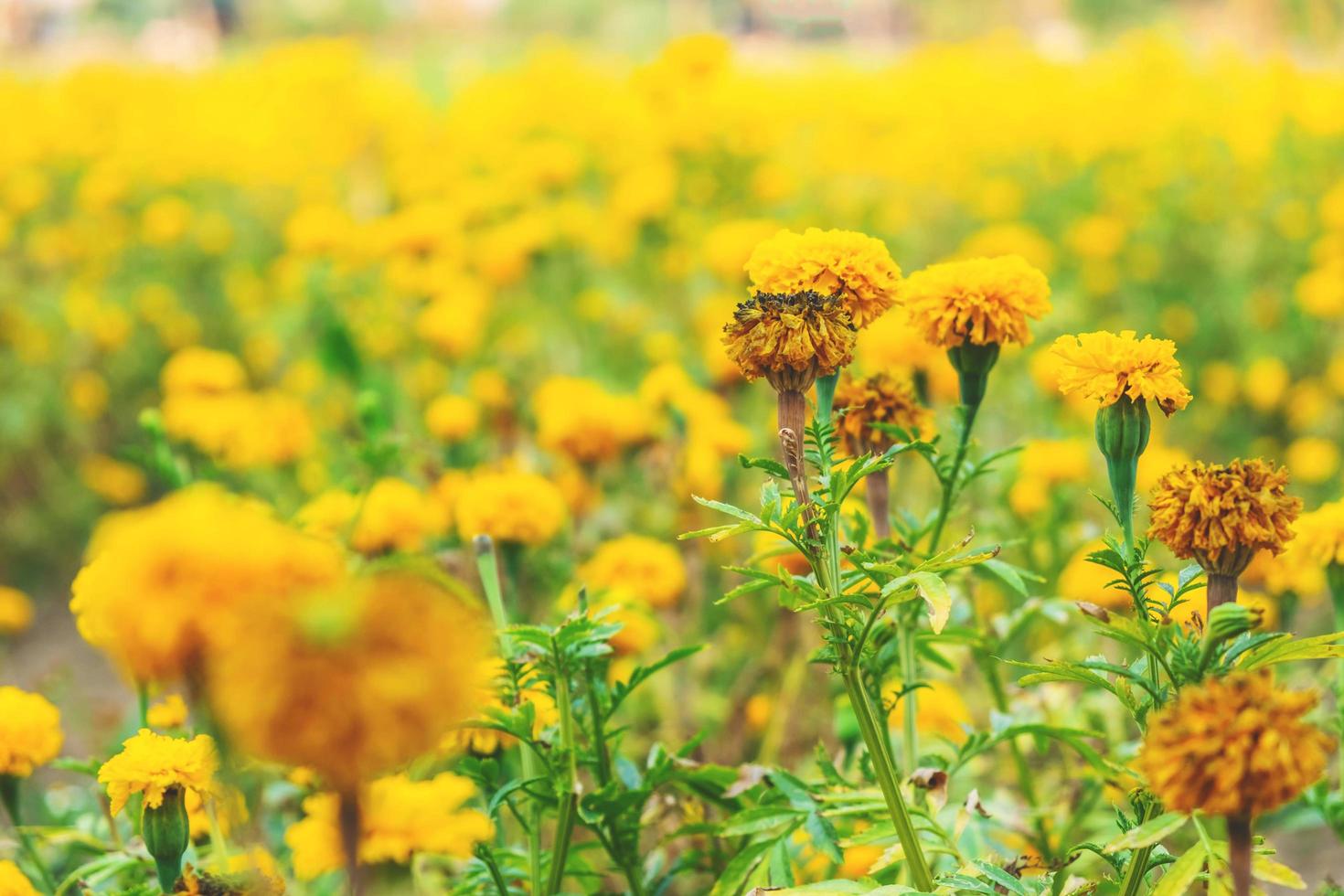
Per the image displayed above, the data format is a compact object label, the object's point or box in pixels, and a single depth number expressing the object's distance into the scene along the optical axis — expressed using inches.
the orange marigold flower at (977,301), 51.3
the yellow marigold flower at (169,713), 54.1
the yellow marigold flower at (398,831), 52.5
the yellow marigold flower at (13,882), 50.2
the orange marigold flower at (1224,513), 47.2
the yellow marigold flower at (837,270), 50.1
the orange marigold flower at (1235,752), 43.5
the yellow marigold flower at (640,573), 62.8
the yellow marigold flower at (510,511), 60.0
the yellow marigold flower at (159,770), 48.6
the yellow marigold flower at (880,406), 53.2
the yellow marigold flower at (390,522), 61.4
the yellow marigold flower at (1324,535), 53.5
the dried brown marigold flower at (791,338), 48.4
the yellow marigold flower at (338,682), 40.6
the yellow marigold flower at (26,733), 52.8
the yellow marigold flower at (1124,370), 48.7
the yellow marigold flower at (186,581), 41.4
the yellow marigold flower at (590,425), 69.4
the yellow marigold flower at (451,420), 77.8
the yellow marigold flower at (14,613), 89.9
